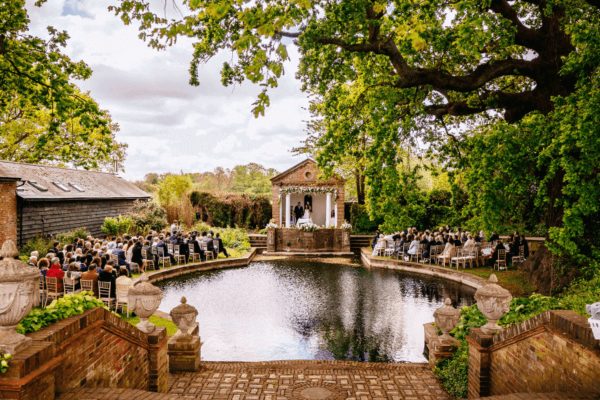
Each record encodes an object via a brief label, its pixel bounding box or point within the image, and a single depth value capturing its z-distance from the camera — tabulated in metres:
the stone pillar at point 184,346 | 7.69
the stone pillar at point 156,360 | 6.40
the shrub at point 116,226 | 25.31
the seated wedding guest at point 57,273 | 11.65
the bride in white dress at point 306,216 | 29.47
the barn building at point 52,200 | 19.08
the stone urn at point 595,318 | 3.76
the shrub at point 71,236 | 21.08
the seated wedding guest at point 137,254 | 17.06
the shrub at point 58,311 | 4.27
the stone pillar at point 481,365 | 6.23
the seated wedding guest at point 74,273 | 11.63
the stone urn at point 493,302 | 6.25
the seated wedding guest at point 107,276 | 11.32
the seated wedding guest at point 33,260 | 13.05
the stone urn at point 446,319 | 8.06
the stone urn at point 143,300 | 6.71
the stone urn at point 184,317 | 7.72
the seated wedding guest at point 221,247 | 21.81
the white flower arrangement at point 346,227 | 25.08
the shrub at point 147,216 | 26.37
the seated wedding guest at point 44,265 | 12.20
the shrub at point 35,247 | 18.92
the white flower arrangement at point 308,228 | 24.81
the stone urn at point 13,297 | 3.71
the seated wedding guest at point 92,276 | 11.33
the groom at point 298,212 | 33.17
